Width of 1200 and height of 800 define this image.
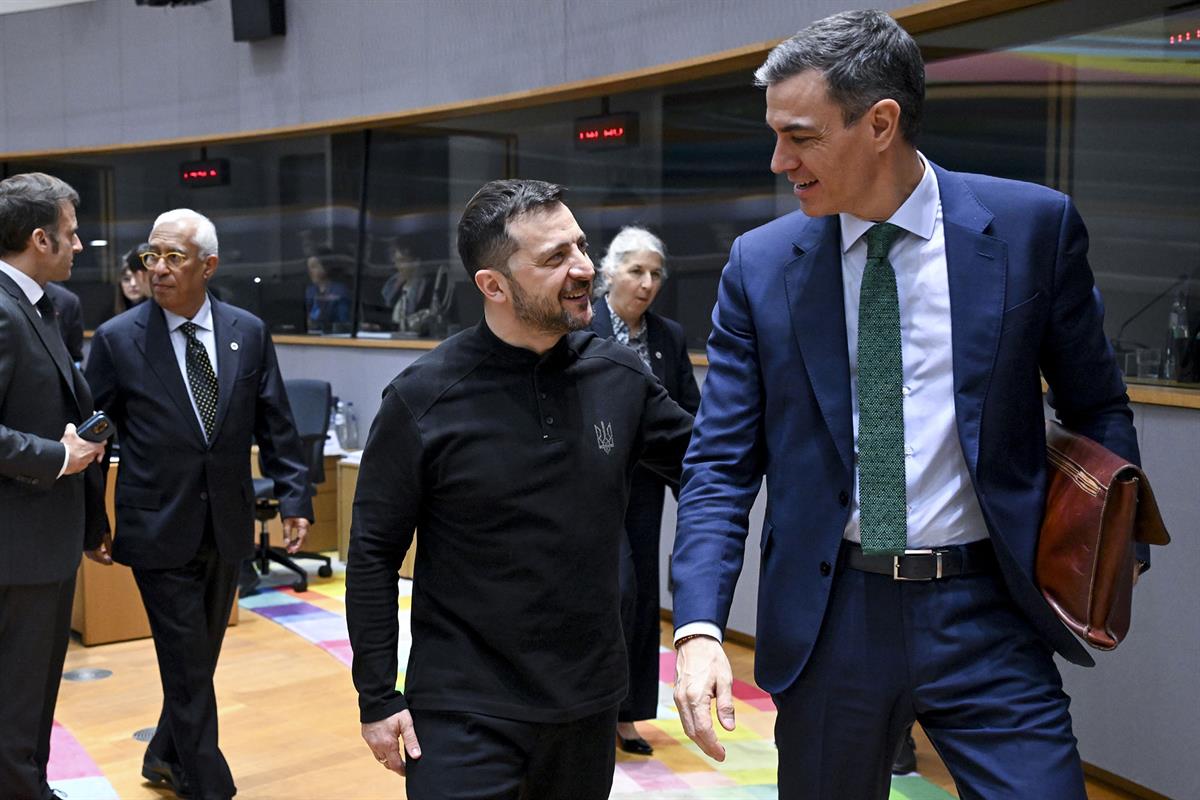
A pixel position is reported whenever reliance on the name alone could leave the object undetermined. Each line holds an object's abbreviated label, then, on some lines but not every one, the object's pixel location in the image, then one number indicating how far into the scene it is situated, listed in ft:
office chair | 23.57
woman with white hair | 14.12
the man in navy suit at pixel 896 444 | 6.29
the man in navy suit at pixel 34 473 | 11.35
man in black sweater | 7.34
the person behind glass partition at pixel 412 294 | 27.17
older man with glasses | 12.48
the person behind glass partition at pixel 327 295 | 29.25
